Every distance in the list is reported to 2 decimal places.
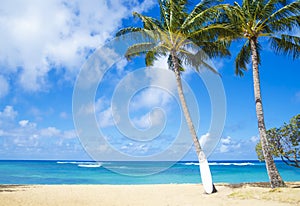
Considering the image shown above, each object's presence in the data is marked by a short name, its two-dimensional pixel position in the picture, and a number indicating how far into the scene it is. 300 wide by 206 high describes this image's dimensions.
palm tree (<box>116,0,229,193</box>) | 13.09
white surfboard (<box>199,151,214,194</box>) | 12.17
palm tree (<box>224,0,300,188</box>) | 12.18
